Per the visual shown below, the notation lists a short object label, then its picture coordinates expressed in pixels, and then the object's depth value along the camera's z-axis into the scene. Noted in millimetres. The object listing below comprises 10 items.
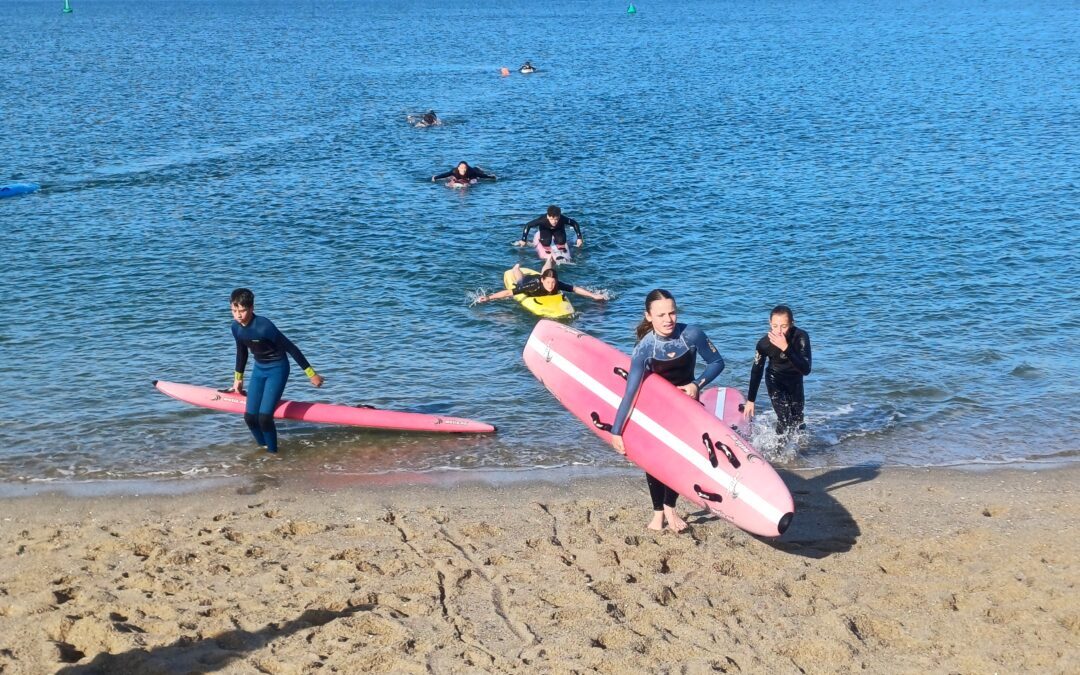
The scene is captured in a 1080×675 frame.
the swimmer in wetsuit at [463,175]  26844
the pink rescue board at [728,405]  11633
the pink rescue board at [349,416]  12266
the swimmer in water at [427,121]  36406
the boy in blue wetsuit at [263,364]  11078
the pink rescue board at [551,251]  20453
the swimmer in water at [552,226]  20266
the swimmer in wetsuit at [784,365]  10203
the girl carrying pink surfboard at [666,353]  8438
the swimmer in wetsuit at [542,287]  17750
